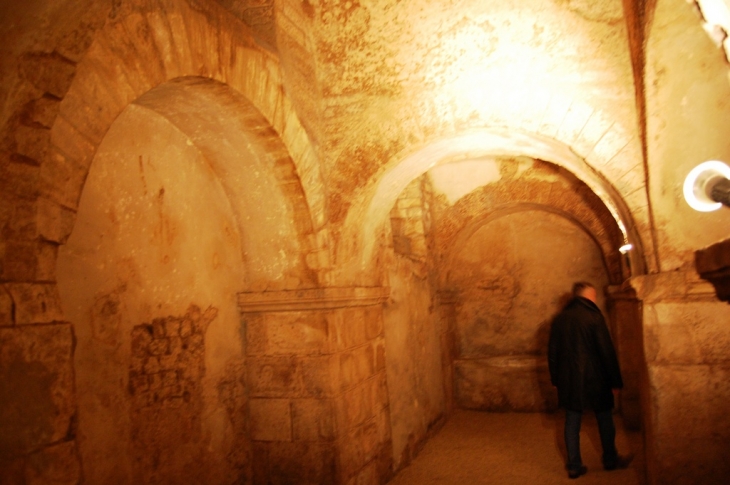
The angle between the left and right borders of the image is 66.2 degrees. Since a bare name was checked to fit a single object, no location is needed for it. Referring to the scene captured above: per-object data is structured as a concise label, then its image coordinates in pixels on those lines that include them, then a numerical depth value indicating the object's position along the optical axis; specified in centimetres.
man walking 419
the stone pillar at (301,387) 357
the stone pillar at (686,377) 307
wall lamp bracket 229
